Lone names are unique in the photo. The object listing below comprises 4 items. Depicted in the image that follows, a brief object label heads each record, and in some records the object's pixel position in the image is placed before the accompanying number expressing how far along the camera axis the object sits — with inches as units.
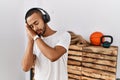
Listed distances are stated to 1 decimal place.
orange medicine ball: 64.9
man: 39.9
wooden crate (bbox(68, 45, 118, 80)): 60.2
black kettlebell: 62.2
